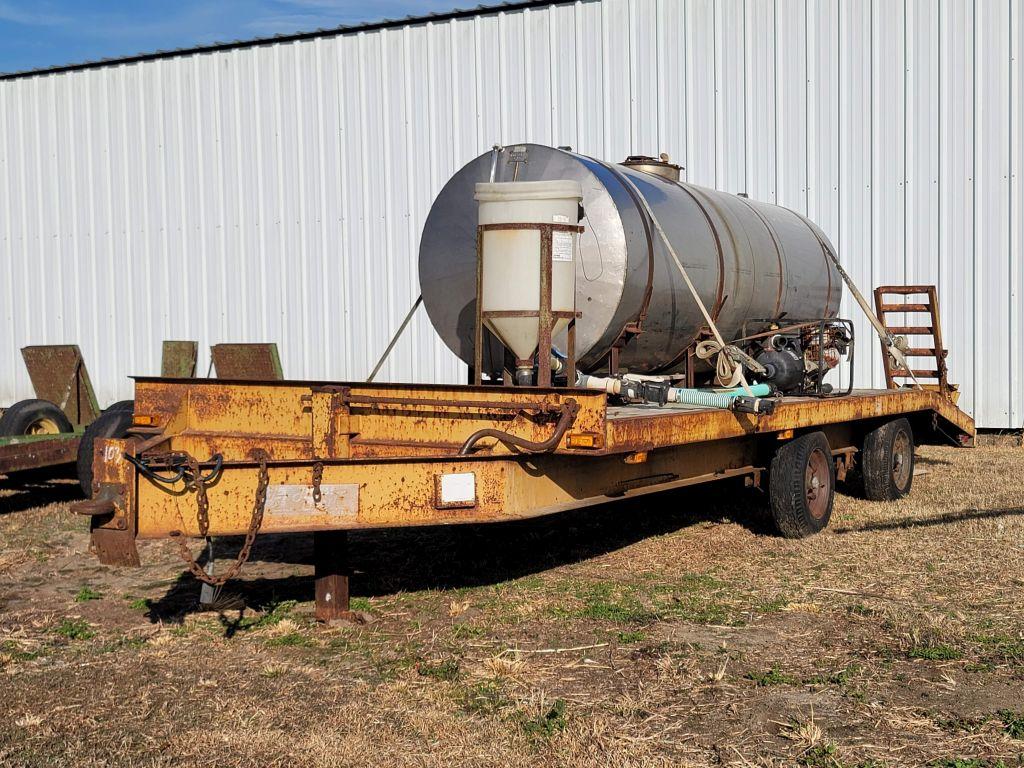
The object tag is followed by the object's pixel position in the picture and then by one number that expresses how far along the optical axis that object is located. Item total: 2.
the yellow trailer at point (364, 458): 5.30
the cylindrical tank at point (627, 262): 7.04
